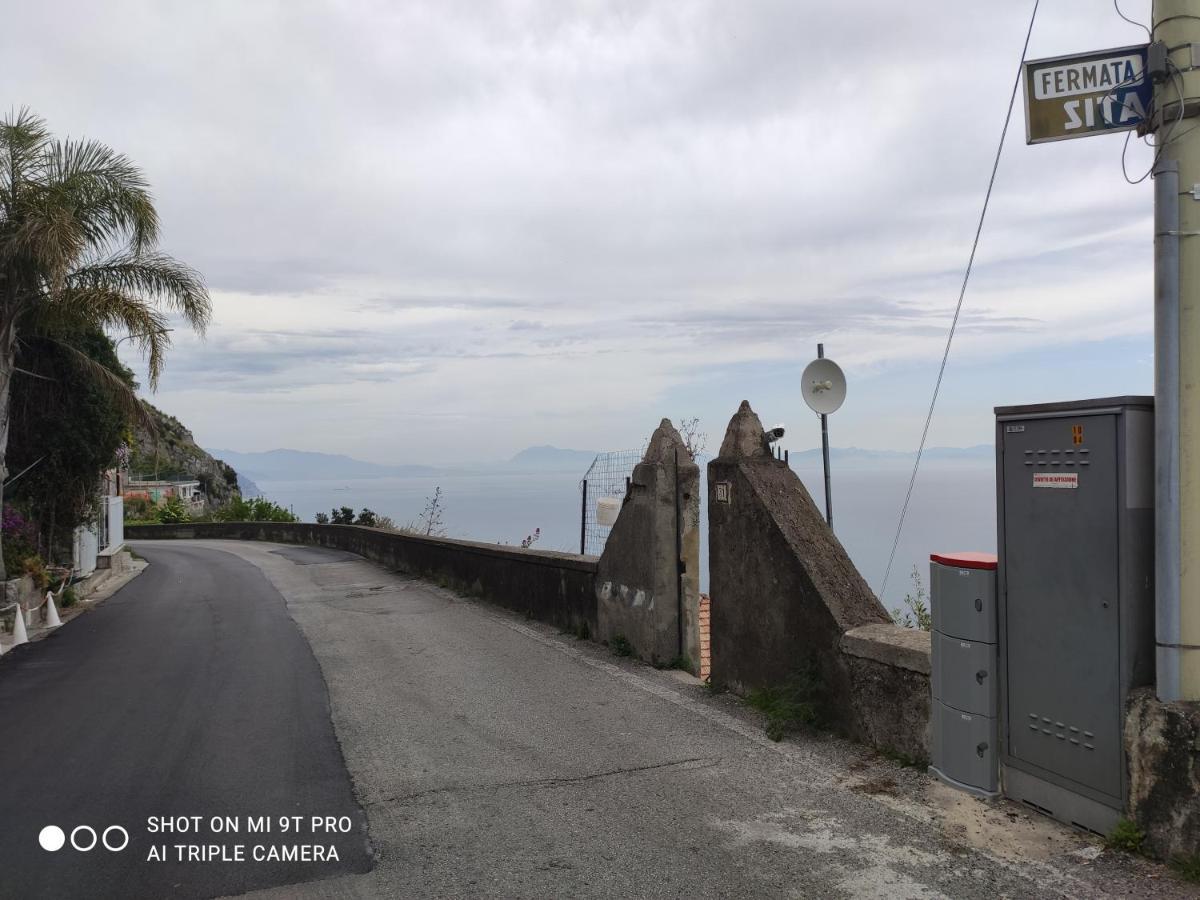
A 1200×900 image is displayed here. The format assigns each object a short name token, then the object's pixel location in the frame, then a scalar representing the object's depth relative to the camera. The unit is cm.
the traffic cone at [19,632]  1127
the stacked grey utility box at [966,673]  465
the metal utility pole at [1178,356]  385
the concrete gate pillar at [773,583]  600
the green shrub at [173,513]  4569
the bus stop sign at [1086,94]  415
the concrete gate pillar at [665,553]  846
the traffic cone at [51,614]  1309
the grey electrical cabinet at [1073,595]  402
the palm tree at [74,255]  1195
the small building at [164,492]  4971
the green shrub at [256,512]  4249
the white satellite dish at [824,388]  831
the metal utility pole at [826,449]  808
